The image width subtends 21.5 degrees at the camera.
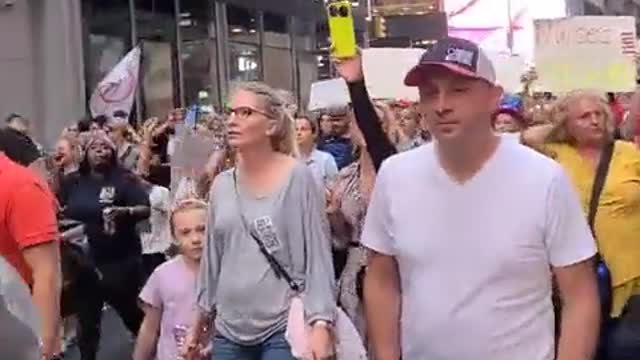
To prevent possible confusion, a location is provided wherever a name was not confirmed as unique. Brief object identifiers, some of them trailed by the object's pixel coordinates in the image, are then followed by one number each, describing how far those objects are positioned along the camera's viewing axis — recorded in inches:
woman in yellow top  264.1
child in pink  299.3
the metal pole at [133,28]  1085.1
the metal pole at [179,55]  1189.1
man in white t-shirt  175.3
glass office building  1079.5
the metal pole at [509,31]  1208.9
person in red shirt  235.0
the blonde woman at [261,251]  251.4
